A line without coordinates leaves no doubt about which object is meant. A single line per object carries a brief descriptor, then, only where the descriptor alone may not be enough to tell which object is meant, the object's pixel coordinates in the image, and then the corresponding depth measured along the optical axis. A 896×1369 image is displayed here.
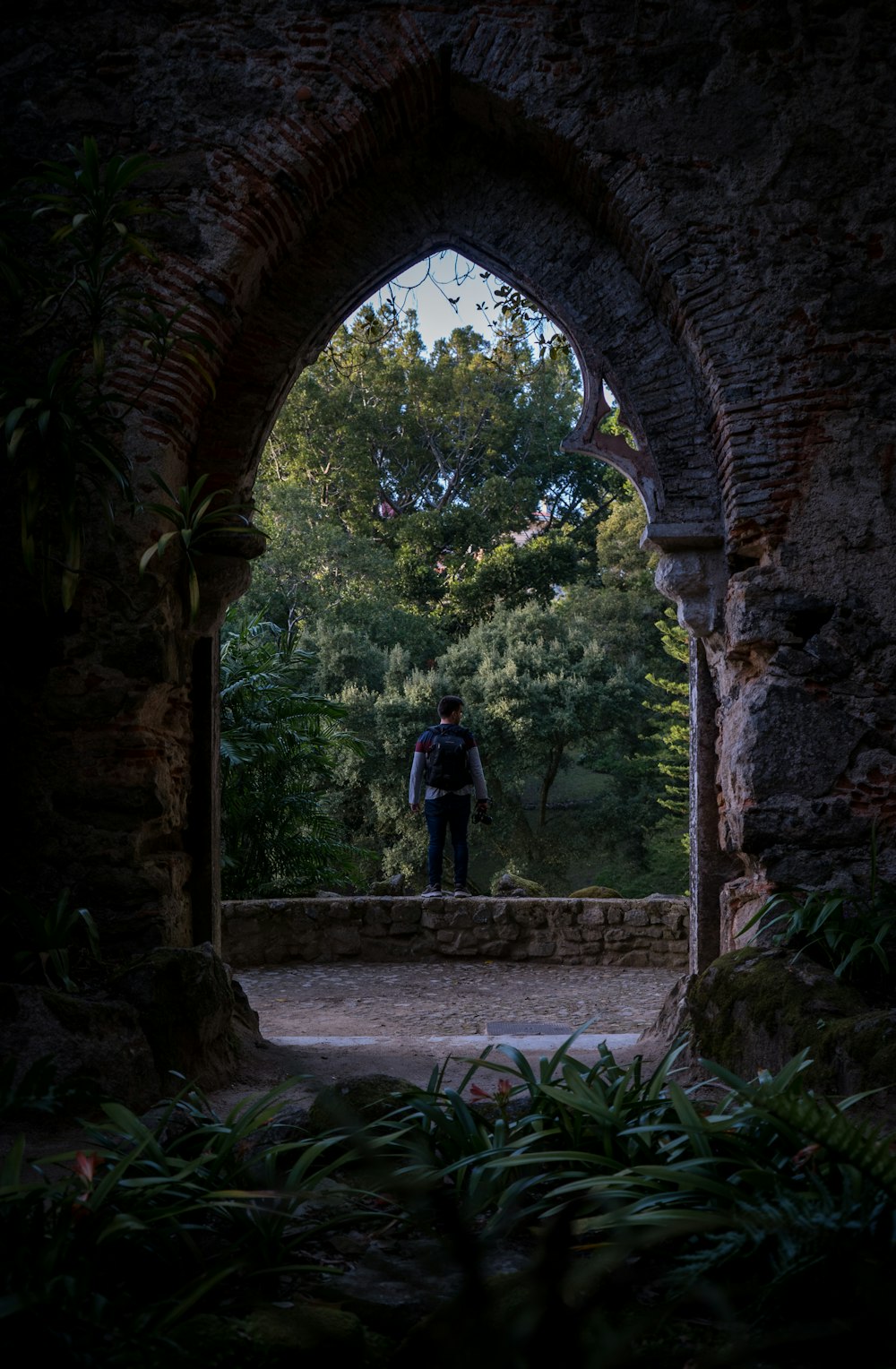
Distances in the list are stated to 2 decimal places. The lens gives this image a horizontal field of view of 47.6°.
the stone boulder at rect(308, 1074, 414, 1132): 2.24
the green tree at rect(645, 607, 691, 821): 11.80
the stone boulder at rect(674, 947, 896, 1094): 2.58
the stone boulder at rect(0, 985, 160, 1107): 2.70
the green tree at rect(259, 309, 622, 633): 16.12
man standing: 7.81
